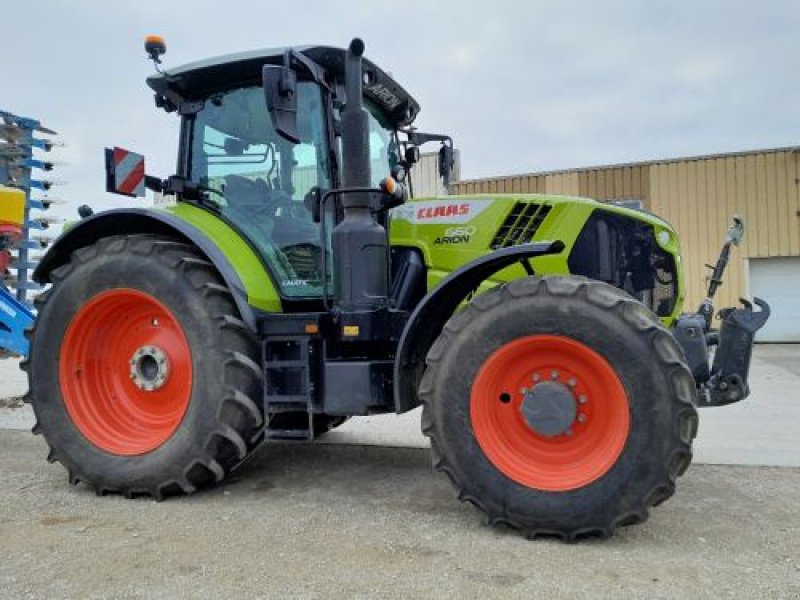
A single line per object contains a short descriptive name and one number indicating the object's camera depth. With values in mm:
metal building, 15969
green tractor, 3238
